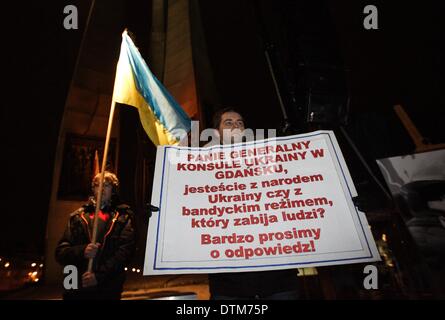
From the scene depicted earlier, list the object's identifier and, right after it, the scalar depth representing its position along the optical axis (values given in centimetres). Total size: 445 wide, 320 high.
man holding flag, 238
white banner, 164
